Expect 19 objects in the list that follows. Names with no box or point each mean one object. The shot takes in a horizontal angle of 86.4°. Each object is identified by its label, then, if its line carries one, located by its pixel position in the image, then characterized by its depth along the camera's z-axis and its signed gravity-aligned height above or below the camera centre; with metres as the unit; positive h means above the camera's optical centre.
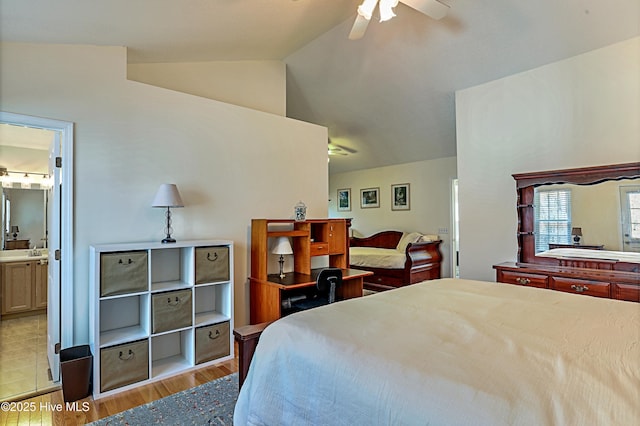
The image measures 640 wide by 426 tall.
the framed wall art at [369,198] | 7.06 +0.44
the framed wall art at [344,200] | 7.68 +0.44
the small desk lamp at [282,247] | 3.48 -0.28
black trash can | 2.36 -1.08
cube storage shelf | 2.50 -0.76
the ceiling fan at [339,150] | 6.53 +1.36
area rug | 2.15 -1.27
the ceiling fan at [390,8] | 2.26 +1.46
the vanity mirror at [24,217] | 4.39 +0.07
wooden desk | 3.29 -0.73
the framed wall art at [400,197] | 6.50 +0.42
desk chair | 3.25 -0.66
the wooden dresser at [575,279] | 2.80 -0.56
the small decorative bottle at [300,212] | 3.72 +0.08
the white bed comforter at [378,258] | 5.57 -0.67
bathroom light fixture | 4.36 +0.57
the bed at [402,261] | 5.46 -0.72
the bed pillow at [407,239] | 5.90 -0.38
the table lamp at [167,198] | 2.84 +0.19
